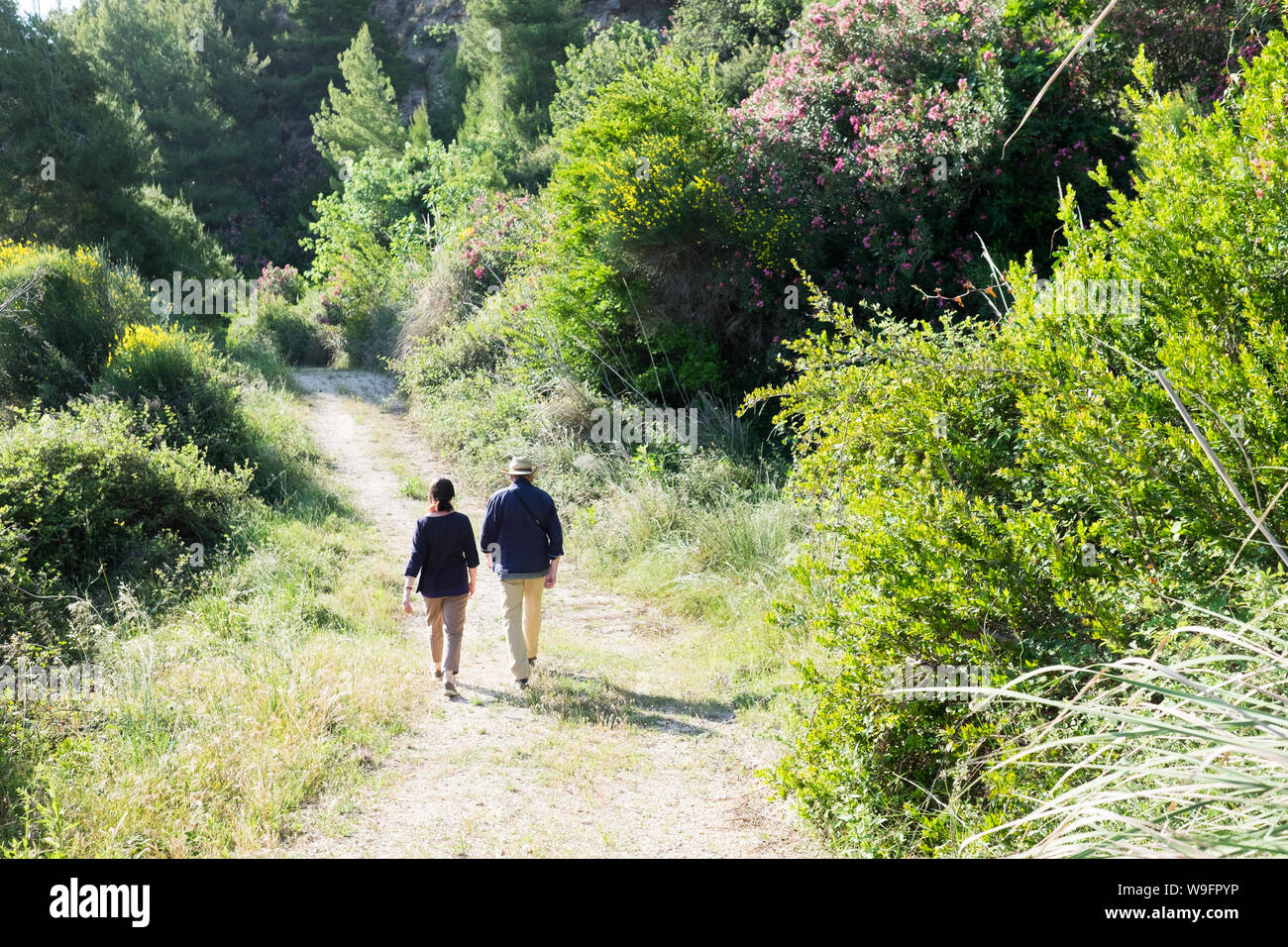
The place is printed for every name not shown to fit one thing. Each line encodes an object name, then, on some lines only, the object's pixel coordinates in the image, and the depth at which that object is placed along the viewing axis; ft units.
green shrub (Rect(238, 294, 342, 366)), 78.33
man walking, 20.77
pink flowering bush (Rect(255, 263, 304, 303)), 95.30
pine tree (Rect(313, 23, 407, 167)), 107.45
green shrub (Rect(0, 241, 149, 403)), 41.57
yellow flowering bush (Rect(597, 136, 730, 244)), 37.63
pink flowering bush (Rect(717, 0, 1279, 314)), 35.40
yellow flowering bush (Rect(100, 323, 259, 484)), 37.29
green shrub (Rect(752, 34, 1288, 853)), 11.18
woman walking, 20.43
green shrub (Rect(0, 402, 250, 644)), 27.04
